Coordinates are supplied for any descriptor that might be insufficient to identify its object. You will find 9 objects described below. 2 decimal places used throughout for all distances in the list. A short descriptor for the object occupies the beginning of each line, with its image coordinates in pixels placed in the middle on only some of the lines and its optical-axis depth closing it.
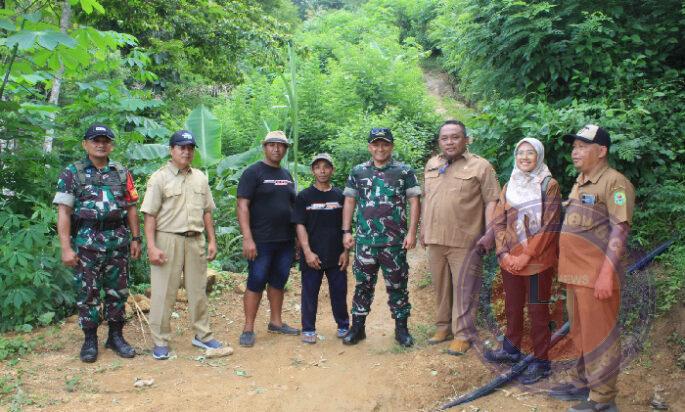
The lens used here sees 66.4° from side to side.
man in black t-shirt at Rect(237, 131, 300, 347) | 4.77
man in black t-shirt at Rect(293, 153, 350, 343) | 4.76
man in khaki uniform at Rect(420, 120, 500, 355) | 4.31
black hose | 3.78
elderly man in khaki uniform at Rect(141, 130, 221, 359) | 4.48
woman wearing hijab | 3.79
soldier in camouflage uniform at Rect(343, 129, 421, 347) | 4.49
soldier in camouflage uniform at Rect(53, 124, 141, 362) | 4.30
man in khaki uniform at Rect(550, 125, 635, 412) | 3.26
